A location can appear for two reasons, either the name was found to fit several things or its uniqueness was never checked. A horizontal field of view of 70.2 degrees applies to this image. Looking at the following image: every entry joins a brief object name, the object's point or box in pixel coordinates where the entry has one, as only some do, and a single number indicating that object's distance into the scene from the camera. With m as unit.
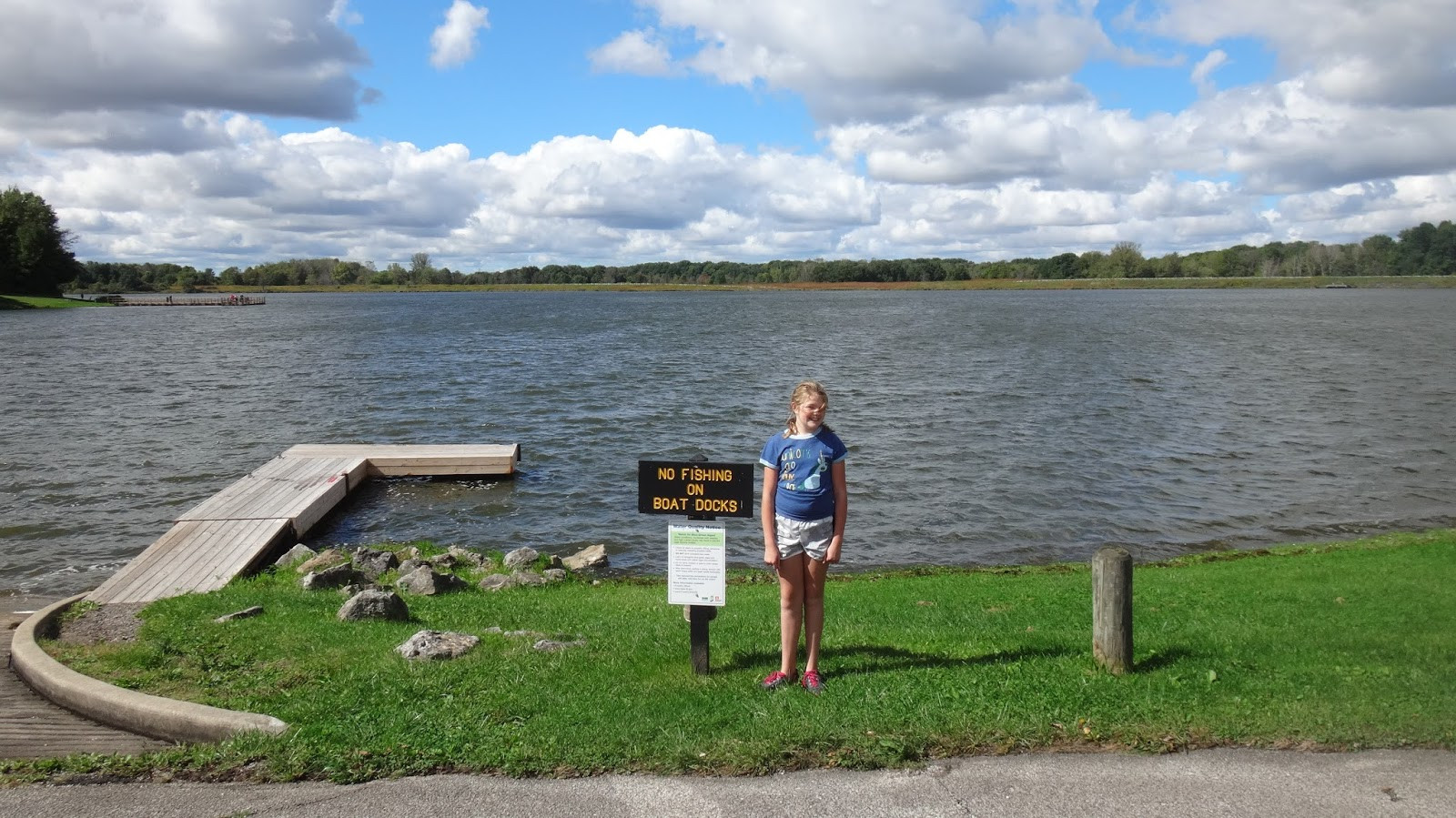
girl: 6.15
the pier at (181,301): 125.50
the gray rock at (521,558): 13.37
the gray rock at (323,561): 12.22
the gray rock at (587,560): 14.11
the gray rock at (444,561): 13.02
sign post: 6.64
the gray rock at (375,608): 8.84
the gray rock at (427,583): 10.91
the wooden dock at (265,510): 11.38
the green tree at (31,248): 105.06
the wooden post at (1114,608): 6.55
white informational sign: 6.64
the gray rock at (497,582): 11.64
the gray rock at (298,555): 12.73
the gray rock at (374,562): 12.38
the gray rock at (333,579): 10.70
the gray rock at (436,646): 7.31
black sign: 6.64
